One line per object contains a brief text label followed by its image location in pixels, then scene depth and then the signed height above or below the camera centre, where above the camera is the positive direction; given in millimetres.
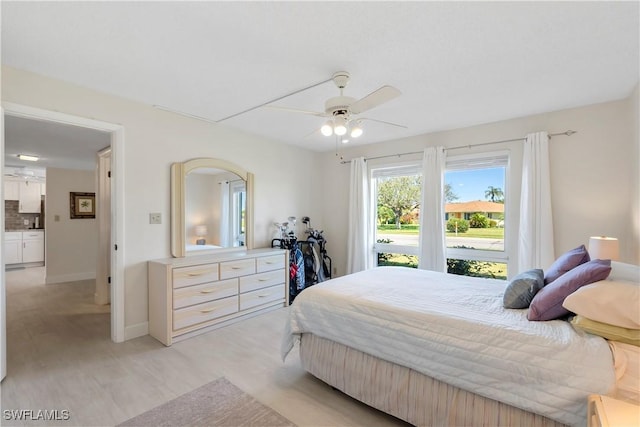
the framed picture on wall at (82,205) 5902 +240
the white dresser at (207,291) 2955 -845
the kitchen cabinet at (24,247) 6906 -720
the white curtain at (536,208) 3287 +71
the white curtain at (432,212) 4039 +32
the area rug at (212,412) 1855 -1306
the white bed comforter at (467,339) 1330 -693
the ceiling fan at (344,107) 2148 +850
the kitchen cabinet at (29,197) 7492 +513
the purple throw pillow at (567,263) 1990 -341
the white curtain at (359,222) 4844 -115
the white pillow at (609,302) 1324 -421
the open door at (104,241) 4219 -359
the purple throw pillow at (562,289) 1549 -411
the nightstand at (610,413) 1022 -737
